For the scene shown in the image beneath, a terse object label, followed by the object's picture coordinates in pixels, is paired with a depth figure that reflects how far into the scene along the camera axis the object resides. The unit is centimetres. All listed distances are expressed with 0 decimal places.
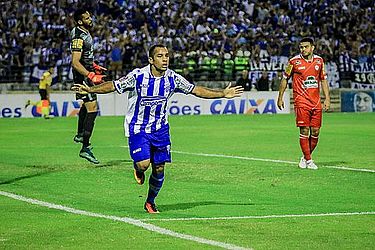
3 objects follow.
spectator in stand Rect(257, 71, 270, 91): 4041
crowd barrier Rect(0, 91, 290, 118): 3844
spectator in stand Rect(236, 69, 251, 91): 3969
